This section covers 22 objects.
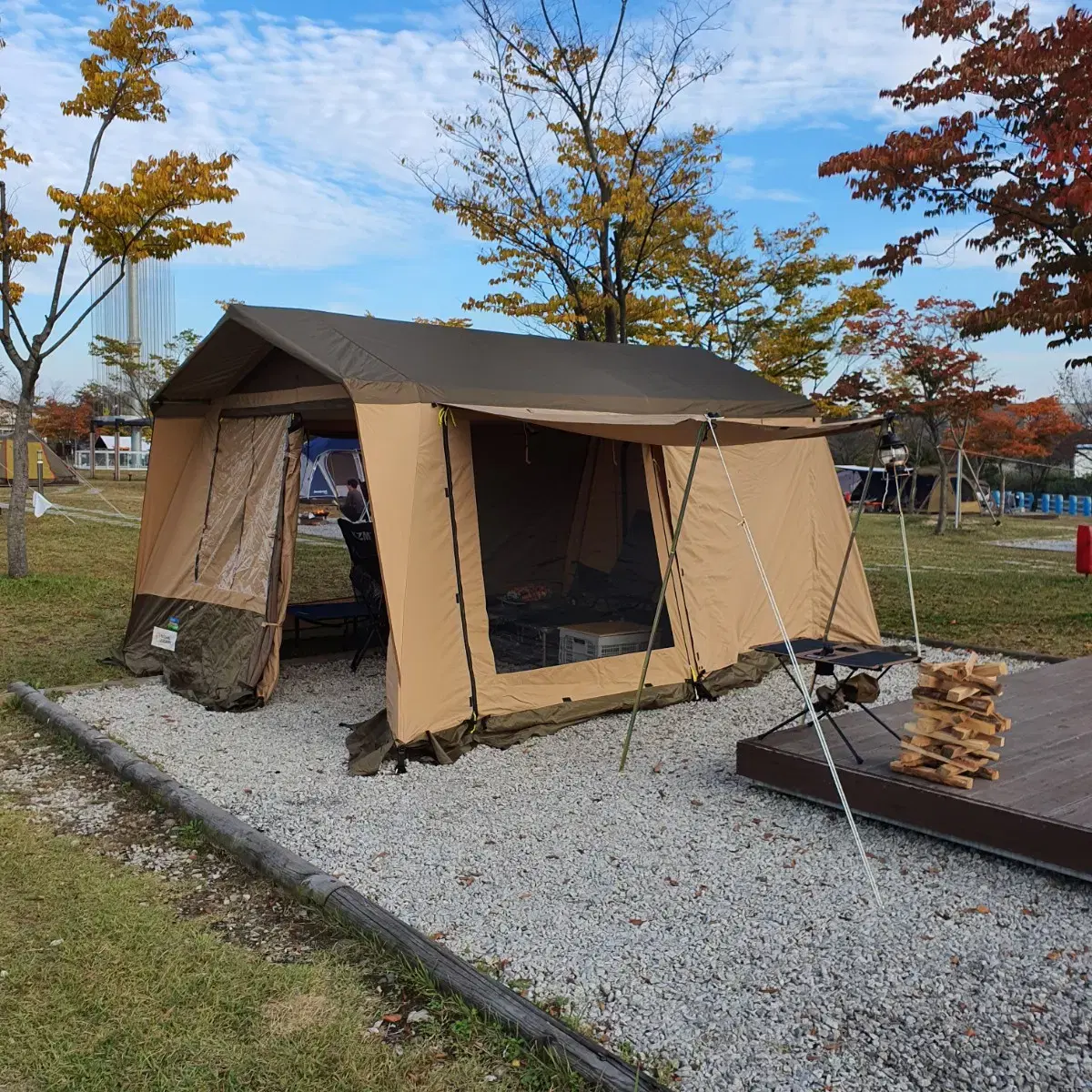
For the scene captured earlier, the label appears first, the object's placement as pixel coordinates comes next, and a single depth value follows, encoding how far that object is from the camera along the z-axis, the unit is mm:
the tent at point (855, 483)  26812
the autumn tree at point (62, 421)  38497
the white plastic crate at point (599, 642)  5758
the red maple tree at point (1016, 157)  7441
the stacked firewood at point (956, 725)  3699
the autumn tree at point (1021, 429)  21328
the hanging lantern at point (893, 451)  5113
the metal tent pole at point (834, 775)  3196
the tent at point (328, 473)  21875
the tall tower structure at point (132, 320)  46969
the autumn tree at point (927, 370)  18141
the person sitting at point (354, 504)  11234
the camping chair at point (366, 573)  6617
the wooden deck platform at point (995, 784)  3443
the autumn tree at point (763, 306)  14188
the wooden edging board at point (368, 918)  2395
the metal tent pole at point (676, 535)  4257
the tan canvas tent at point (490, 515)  4898
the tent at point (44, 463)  21953
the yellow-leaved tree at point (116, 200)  9695
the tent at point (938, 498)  24344
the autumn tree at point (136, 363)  32969
